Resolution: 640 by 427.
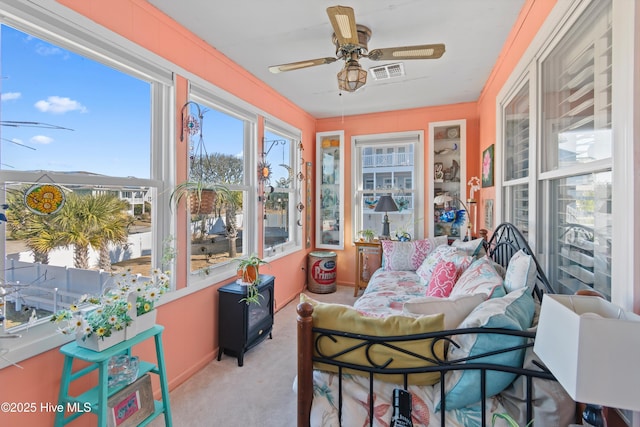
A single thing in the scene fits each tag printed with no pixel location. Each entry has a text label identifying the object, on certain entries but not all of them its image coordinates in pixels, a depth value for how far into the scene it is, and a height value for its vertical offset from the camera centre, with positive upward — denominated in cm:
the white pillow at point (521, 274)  150 -35
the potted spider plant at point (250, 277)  248 -59
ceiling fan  164 +107
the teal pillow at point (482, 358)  109 -58
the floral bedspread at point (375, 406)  111 -80
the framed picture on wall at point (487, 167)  297 +49
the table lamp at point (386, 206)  395 +7
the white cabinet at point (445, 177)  398 +48
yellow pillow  116 -55
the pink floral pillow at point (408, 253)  341 -51
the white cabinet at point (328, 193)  458 +30
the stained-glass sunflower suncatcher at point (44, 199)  142 +7
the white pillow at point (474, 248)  268 -36
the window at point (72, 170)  142 +25
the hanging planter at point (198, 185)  220 +23
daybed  107 -62
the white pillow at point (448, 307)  136 -47
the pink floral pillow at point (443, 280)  222 -56
